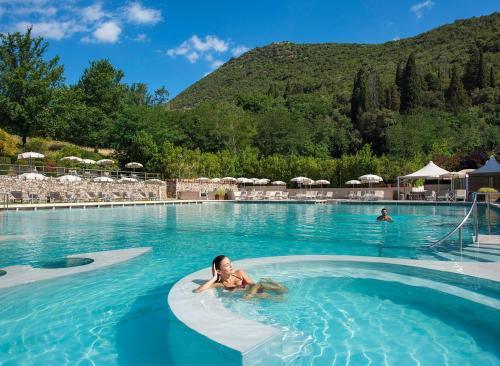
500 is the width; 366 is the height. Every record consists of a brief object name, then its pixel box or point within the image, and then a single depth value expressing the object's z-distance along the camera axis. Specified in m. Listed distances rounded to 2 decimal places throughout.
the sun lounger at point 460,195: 21.89
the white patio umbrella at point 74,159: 25.69
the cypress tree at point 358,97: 54.78
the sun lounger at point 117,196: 26.16
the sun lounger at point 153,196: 29.29
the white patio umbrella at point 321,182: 30.32
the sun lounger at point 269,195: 29.39
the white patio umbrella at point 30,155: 23.08
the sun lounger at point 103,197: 25.06
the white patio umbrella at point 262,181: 33.03
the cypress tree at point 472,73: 57.25
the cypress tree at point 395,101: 57.41
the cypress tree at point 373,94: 54.84
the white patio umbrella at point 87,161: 26.28
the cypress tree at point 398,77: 61.22
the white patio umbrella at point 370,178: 26.81
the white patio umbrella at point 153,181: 29.01
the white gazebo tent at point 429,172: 21.67
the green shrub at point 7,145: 28.63
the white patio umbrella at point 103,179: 25.83
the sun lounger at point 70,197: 23.42
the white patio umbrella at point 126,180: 27.55
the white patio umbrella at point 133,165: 30.25
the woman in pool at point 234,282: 4.73
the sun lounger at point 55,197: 22.67
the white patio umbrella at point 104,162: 27.72
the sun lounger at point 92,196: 24.57
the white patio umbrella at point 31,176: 21.21
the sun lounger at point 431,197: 23.14
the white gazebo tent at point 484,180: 24.08
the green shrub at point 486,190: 20.62
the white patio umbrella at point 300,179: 30.25
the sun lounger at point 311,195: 28.83
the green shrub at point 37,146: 32.22
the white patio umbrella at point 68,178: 23.41
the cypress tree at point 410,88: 56.00
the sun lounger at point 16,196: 21.19
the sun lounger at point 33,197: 22.05
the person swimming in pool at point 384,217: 13.46
